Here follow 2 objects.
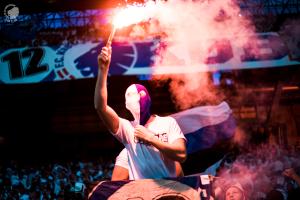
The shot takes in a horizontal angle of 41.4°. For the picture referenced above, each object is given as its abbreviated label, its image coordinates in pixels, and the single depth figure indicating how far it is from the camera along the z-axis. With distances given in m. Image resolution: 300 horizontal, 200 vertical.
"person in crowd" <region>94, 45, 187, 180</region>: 3.01
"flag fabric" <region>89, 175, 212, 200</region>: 2.68
